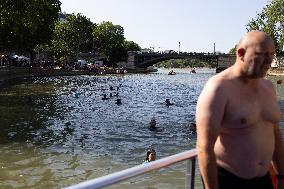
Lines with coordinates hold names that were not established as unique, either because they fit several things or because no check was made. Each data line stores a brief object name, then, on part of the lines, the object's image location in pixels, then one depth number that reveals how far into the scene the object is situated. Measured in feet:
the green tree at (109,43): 340.76
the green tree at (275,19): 243.77
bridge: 310.63
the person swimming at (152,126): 60.89
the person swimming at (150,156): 33.01
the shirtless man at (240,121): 7.54
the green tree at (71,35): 307.79
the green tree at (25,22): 106.61
